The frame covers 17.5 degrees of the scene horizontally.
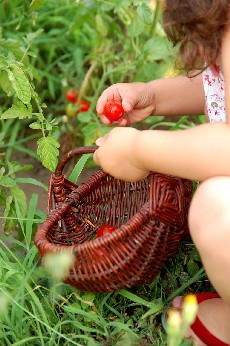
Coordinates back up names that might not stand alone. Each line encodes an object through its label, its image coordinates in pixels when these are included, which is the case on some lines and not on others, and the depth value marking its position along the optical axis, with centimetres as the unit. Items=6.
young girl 150
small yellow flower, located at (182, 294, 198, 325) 105
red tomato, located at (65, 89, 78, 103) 272
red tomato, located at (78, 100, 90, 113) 267
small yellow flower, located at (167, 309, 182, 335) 105
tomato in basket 193
